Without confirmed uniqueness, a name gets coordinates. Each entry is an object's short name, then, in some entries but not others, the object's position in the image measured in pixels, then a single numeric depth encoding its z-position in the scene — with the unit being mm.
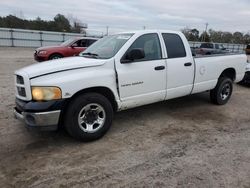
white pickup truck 3604
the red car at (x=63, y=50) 12547
